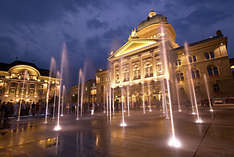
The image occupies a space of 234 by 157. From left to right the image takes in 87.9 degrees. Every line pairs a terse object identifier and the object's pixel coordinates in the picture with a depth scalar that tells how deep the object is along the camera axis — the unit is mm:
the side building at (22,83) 44156
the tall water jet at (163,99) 23847
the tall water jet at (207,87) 25417
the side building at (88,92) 53875
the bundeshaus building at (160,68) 25703
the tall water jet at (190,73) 26767
